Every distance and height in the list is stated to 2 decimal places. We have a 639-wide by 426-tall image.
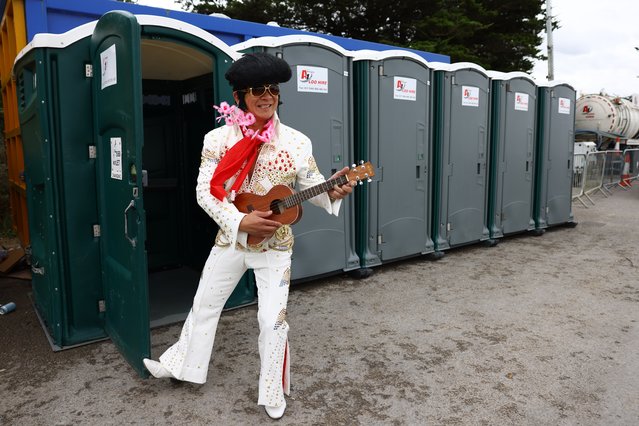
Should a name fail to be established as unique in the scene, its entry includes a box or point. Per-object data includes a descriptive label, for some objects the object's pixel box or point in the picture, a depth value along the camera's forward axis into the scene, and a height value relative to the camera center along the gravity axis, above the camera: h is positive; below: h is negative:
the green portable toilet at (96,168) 2.86 -0.06
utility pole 16.50 +3.82
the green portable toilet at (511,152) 6.61 +0.04
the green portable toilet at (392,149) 5.14 +0.08
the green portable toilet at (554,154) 7.30 +0.02
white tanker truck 15.73 +1.10
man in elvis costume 2.45 -0.22
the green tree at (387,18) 15.11 +4.21
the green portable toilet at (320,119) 4.50 +0.35
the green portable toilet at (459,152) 5.88 +0.05
